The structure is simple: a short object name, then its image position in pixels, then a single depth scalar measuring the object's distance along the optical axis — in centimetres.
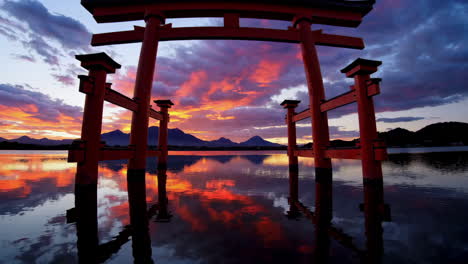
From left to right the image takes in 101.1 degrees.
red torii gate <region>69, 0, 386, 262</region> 430
